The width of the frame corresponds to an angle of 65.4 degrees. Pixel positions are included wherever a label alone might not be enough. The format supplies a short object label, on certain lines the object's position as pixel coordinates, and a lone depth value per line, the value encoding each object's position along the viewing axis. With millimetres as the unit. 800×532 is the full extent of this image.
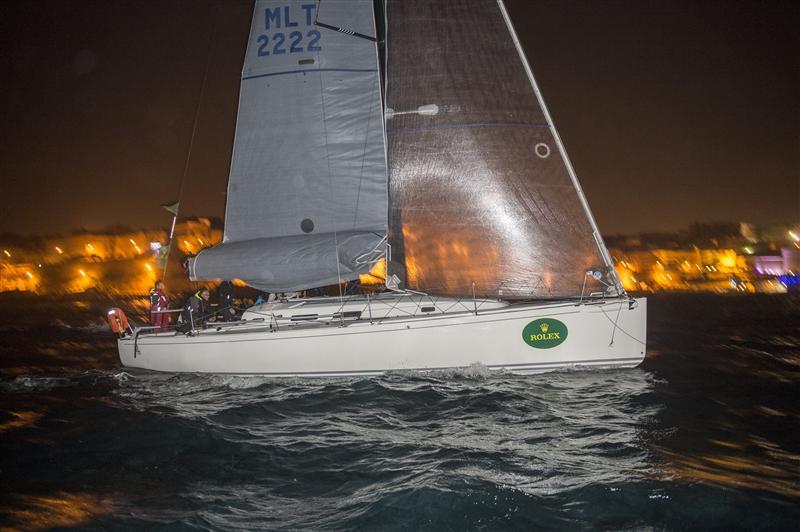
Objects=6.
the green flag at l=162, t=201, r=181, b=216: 11133
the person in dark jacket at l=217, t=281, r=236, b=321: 10727
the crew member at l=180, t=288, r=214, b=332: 10266
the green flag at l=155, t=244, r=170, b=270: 10967
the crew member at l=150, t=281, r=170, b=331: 11141
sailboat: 9203
